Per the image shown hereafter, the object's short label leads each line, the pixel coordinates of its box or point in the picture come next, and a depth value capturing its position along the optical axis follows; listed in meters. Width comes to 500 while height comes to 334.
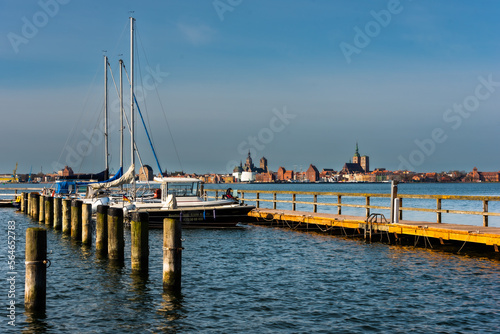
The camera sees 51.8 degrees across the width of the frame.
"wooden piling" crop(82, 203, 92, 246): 23.34
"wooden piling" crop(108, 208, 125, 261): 18.09
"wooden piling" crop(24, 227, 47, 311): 11.78
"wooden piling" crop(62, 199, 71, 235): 28.19
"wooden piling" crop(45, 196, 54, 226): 33.12
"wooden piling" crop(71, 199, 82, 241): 25.19
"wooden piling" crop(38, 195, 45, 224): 35.25
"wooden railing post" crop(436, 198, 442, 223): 21.95
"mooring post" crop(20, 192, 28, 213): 44.95
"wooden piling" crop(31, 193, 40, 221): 37.97
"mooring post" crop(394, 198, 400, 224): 22.96
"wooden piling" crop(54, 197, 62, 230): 30.92
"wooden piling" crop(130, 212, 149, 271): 16.20
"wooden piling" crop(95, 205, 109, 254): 20.36
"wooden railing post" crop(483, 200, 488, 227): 20.30
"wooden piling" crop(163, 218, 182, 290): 13.66
